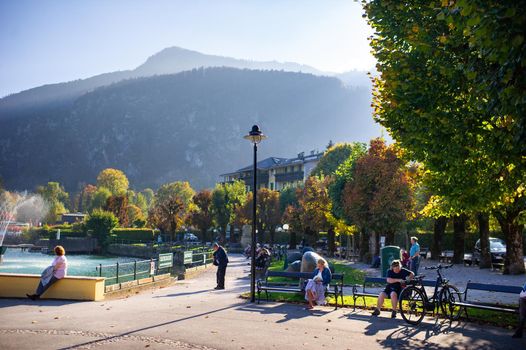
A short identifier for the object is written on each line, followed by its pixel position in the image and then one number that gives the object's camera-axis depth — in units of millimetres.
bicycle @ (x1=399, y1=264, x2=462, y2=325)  10859
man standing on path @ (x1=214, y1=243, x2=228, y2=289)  18250
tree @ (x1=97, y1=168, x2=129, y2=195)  116250
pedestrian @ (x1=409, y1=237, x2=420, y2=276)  18469
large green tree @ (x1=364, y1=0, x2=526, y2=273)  7793
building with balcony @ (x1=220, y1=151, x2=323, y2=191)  99062
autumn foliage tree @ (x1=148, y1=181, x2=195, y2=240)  59312
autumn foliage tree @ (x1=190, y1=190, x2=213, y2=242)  66125
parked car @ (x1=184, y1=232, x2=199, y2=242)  78250
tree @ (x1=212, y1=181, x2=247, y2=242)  65938
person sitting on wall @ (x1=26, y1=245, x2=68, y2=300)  13781
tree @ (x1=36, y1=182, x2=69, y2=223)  111438
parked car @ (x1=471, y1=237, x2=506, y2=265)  29064
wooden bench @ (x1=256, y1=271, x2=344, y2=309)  14006
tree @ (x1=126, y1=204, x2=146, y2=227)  97262
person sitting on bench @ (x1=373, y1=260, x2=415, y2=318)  11554
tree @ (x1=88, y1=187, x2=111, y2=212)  103188
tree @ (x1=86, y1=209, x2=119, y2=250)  57719
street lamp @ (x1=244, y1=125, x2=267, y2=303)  14102
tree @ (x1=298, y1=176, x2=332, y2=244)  43406
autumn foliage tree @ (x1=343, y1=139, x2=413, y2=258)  30531
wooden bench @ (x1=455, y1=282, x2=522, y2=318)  10969
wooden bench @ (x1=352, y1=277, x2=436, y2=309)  12176
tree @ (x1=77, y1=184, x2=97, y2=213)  138225
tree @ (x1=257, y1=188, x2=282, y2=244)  61656
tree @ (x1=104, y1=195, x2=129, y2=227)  72062
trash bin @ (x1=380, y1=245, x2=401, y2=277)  20141
